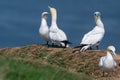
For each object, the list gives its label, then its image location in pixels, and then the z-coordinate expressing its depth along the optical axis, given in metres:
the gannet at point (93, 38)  29.50
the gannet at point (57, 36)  30.71
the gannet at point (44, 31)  30.72
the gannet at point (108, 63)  22.33
